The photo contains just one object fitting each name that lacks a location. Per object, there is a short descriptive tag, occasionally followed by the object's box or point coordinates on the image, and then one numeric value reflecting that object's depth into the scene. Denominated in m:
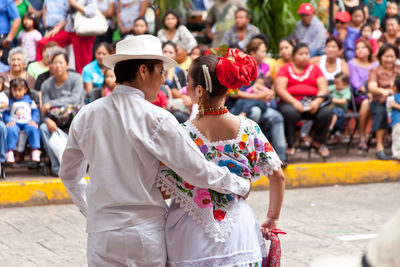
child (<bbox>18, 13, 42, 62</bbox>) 17.33
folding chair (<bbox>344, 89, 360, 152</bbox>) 16.51
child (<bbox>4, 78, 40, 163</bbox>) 13.78
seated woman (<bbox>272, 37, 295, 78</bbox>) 16.59
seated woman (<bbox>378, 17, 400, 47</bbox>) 20.04
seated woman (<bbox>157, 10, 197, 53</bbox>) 17.43
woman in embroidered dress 5.28
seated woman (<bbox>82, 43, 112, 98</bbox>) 15.49
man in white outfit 5.05
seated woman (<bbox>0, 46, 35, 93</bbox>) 14.87
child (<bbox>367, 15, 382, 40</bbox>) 20.92
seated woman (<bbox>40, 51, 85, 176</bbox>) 14.03
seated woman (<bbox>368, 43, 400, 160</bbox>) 16.16
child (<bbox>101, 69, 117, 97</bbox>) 14.47
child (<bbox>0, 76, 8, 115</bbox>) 13.58
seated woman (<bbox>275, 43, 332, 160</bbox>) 15.24
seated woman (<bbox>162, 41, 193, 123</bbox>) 14.89
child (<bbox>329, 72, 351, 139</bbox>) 16.38
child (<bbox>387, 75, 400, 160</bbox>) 15.56
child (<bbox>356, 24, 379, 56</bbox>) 19.28
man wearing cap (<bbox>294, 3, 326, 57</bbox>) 18.89
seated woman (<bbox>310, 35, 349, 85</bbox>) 16.98
